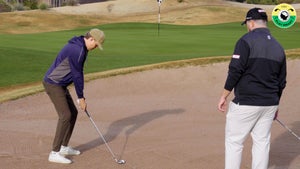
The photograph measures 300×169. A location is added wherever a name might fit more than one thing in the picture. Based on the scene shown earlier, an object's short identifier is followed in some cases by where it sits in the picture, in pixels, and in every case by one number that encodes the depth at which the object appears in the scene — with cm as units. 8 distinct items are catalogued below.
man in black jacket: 605
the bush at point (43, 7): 5861
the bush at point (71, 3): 6906
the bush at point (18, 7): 6444
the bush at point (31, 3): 6709
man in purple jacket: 764
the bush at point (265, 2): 7038
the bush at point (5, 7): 6517
